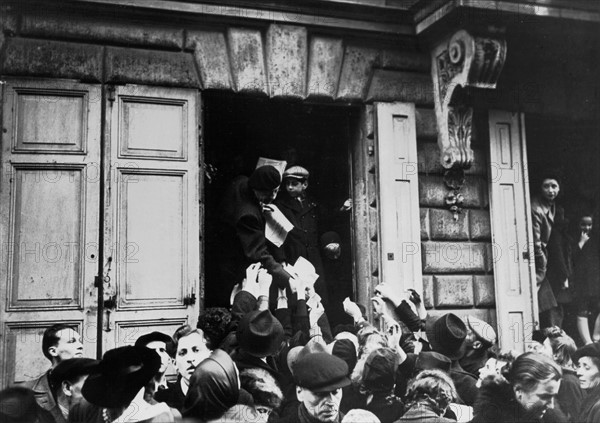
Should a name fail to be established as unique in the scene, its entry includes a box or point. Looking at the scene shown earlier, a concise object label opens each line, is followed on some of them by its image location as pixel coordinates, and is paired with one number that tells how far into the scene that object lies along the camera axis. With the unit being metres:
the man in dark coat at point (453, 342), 5.41
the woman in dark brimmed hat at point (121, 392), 4.51
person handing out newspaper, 5.30
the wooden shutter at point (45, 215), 4.63
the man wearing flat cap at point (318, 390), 4.90
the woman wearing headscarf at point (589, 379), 5.62
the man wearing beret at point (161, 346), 4.77
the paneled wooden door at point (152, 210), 4.88
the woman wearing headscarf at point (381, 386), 5.09
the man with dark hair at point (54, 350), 4.55
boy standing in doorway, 5.48
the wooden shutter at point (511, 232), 5.72
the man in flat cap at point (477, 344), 5.55
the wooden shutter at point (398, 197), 5.52
